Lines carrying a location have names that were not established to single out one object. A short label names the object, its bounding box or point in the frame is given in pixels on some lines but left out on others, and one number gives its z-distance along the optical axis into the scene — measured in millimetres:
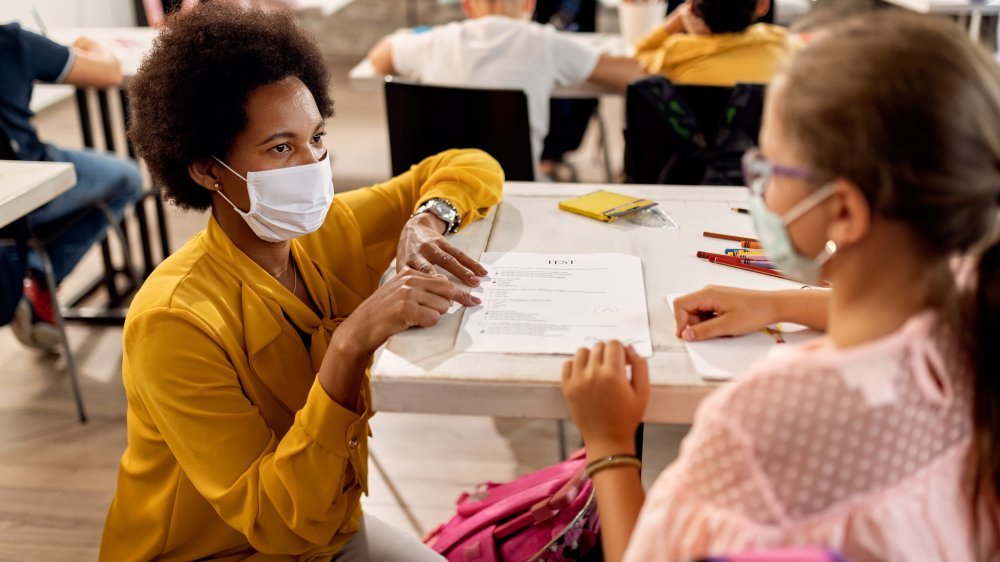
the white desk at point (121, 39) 2953
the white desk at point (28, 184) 1679
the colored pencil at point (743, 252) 1255
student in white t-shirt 2594
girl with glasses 642
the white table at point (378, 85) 2688
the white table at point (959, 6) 3730
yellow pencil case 1411
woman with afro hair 1072
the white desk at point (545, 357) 966
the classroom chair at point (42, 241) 2297
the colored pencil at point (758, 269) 1213
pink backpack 1277
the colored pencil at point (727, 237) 1324
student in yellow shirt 2430
